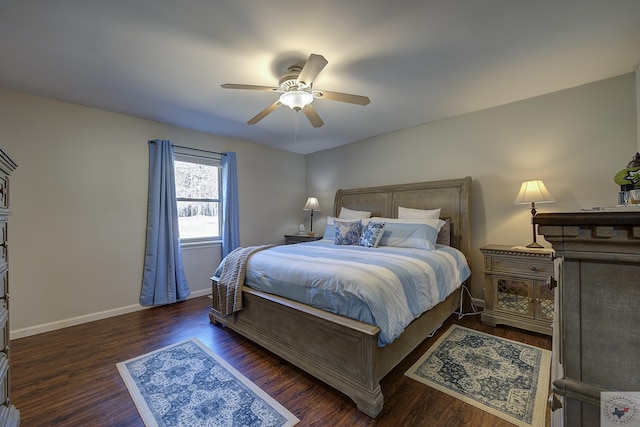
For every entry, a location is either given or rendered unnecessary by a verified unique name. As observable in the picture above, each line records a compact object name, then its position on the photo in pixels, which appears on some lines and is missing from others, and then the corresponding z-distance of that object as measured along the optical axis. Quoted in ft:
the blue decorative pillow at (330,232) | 12.29
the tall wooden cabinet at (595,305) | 1.62
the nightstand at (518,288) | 8.20
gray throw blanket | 8.14
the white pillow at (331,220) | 12.80
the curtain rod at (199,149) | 12.09
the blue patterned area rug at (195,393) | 5.16
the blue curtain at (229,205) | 13.55
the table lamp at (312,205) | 15.76
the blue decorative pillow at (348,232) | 10.62
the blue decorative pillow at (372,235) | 9.91
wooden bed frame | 5.29
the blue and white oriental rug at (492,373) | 5.33
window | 12.56
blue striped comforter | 5.56
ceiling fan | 6.90
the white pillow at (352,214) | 13.02
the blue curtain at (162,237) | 11.14
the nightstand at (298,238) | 14.46
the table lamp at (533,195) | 8.63
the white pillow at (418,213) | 10.87
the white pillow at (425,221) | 10.02
